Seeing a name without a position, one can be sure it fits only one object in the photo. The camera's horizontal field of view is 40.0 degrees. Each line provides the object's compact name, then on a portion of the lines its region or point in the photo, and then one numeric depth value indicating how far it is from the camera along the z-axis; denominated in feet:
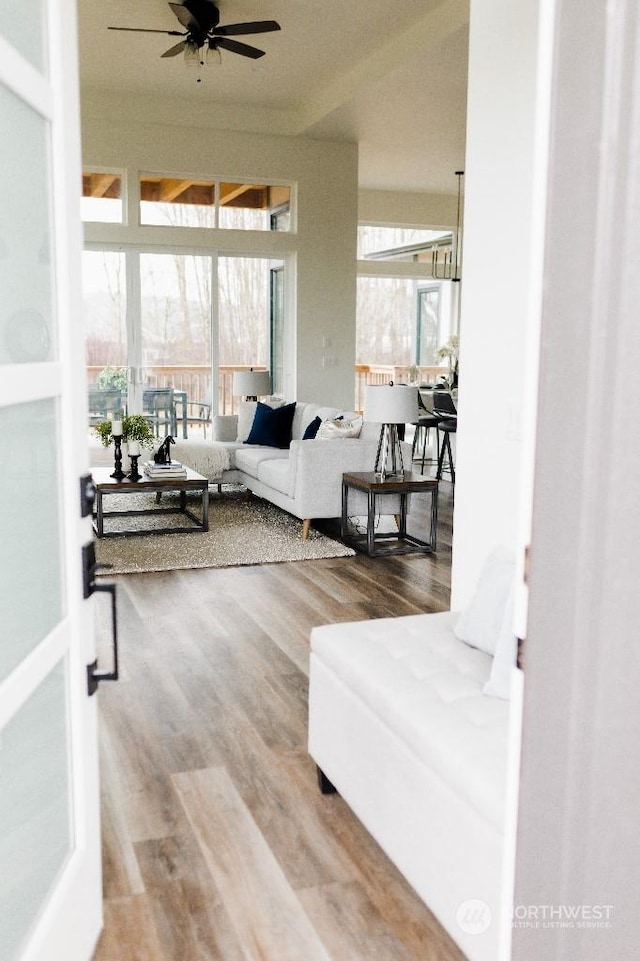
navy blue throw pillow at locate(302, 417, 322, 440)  22.12
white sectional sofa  19.83
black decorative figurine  22.15
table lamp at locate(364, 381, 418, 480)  18.11
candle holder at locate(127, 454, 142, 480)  20.43
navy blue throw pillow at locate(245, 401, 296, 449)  25.08
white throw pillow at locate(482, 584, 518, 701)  7.36
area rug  18.04
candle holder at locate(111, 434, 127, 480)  20.56
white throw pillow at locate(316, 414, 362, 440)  20.81
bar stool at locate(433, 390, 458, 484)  28.17
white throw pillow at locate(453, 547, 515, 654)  8.29
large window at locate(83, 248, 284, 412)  28.68
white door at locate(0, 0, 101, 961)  4.64
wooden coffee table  19.76
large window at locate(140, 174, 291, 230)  28.71
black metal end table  18.76
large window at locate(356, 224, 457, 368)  40.40
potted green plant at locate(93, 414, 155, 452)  20.85
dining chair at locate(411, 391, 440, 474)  29.99
